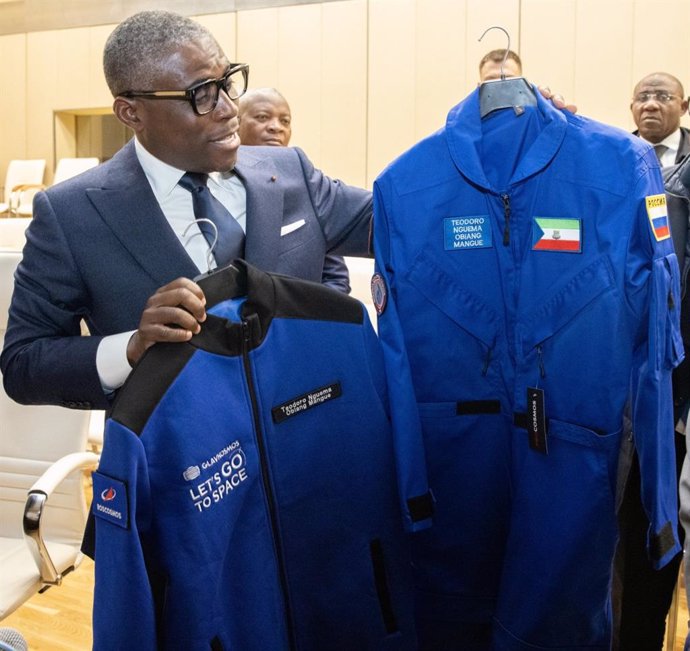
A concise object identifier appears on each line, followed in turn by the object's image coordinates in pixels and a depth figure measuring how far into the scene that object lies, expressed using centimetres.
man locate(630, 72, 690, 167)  398
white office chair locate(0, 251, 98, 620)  192
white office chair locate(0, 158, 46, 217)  921
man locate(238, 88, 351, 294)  277
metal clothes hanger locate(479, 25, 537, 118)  159
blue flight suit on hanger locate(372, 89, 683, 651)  146
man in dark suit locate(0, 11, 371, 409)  146
